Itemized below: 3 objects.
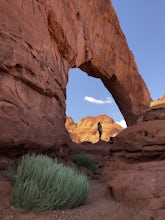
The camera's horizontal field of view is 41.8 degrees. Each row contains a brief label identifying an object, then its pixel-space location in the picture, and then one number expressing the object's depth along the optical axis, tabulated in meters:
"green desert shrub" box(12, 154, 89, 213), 3.17
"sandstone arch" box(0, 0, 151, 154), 4.97
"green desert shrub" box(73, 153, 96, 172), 9.19
